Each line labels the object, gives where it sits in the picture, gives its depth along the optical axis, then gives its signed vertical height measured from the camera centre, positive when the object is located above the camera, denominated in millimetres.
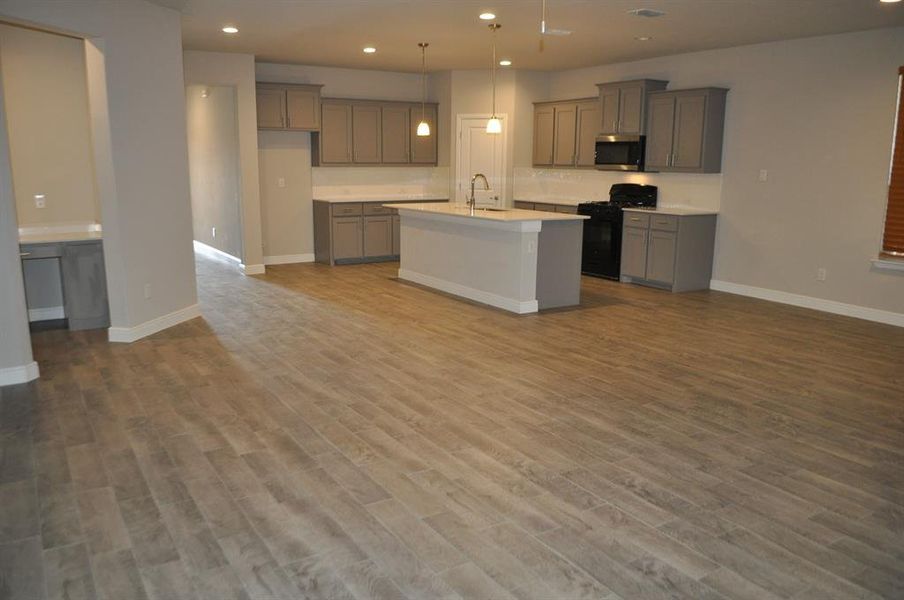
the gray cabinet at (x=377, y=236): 10055 -937
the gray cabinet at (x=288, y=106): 9273 +862
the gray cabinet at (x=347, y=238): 9805 -946
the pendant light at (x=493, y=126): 7227 +473
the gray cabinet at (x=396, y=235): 10289 -935
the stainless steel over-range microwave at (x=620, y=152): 8680 +259
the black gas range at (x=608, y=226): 8758 -672
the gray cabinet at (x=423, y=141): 10555 +461
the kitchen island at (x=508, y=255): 6777 -851
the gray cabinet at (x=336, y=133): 9836 +530
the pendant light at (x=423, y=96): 8133 +1146
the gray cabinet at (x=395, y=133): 10359 +565
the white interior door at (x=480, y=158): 10312 +204
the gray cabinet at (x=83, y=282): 5988 -977
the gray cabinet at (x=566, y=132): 9445 +558
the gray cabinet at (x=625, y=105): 8555 +849
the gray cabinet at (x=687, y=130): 7902 +501
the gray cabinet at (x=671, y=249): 8000 -884
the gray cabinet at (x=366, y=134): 10102 +538
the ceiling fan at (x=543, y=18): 4813 +1332
